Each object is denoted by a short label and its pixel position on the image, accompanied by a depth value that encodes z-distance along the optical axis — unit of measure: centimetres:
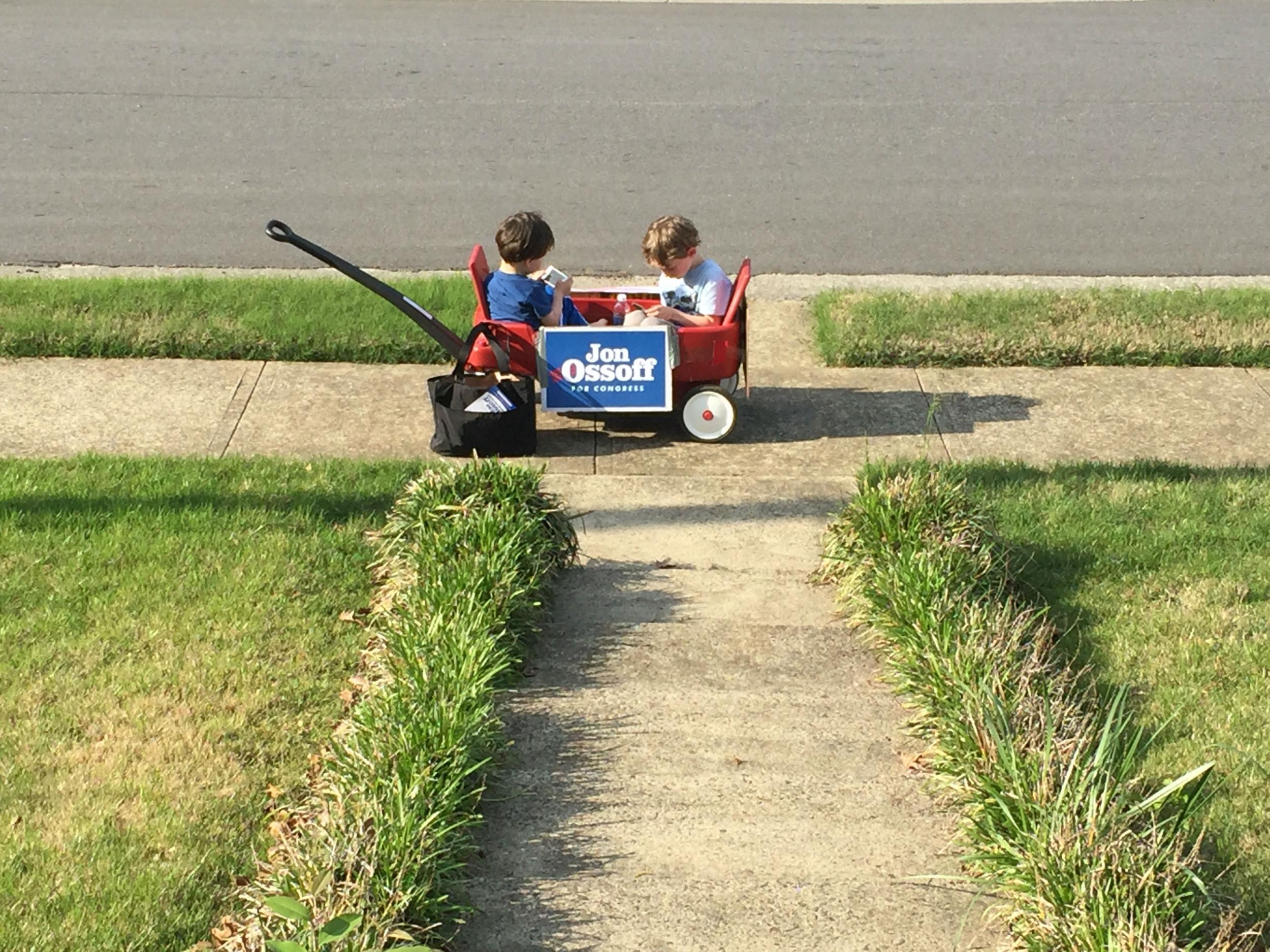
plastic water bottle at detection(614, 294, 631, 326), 739
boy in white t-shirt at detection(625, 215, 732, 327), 707
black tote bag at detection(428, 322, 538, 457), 650
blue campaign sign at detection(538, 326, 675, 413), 678
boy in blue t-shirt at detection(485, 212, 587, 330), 688
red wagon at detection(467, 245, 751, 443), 688
